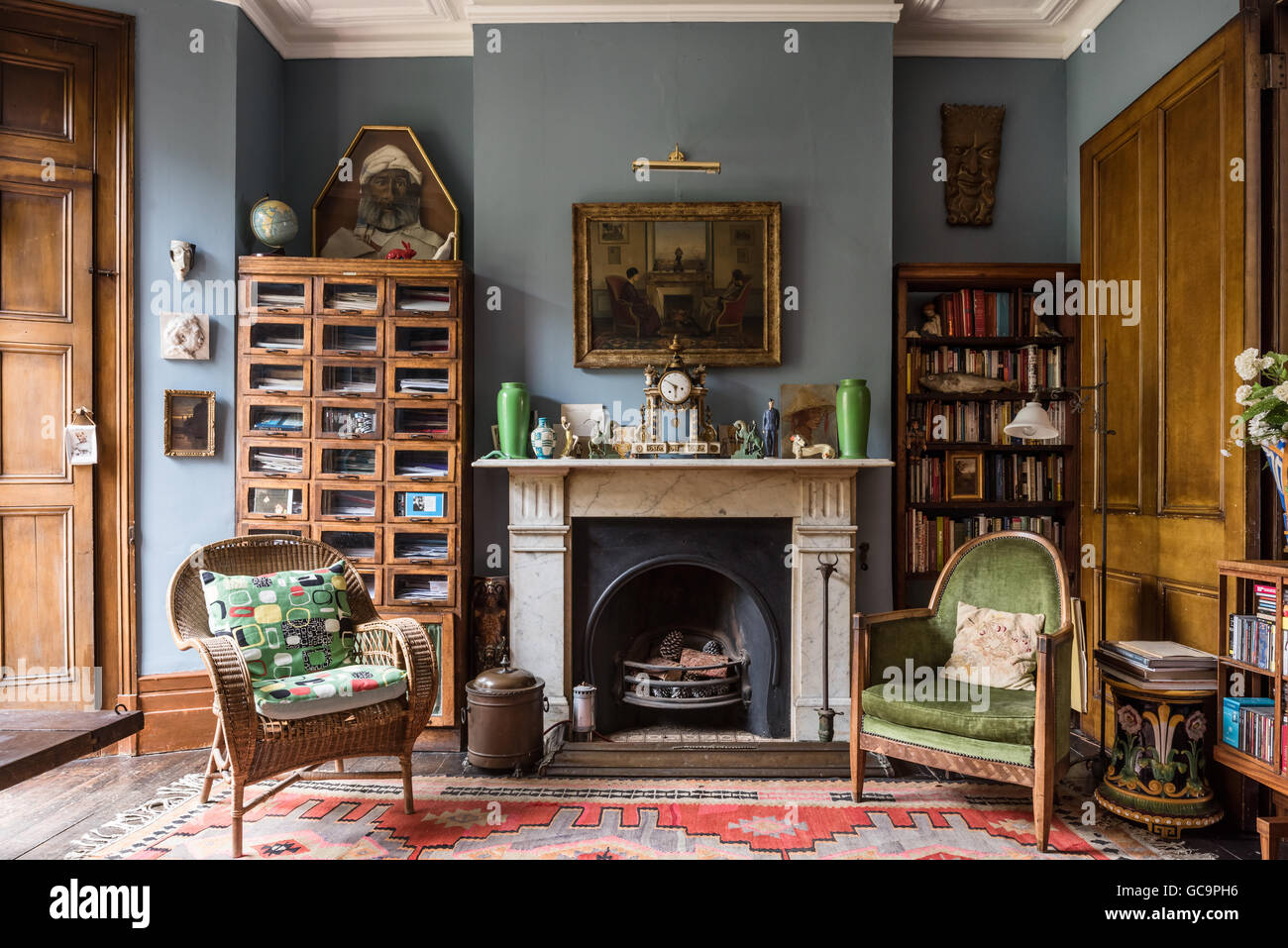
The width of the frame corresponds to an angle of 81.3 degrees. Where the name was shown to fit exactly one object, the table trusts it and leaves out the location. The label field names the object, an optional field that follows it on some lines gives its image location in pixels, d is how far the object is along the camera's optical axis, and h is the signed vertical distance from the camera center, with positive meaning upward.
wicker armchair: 2.51 -0.81
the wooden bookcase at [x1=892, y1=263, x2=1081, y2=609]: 3.96 +0.36
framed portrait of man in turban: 4.18 +1.47
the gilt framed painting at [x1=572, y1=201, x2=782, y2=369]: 3.90 +0.94
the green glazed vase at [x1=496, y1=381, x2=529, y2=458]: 3.72 +0.24
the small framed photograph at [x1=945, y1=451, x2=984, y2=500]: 4.09 -0.06
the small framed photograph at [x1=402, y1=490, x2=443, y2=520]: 3.79 -0.18
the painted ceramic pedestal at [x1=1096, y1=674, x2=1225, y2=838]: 2.75 -1.12
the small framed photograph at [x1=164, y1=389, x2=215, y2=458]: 3.69 +0.21
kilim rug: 2.62 -1.36
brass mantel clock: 3.74 +0.26
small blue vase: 3.72 +0.12
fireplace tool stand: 3.60 -1.20
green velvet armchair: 2.68 -0.90
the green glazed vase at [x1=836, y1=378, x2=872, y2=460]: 3.67 +0.24
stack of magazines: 2.78 -0.77
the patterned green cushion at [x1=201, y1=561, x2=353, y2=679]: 2.81 -0.59
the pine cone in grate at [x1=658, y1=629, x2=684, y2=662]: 4.08 -0.99
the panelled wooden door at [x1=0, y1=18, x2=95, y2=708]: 3.50 +0.51
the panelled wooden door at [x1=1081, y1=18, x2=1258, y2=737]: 2.90 +0.52
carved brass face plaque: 4.24 +1.73
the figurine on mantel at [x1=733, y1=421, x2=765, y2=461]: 3.82 +0.11
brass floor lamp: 3.45 +0.17
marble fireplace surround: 3.73 -0.30
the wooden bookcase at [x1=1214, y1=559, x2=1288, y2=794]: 2.44 -0.70
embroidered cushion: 3.04 -0.77
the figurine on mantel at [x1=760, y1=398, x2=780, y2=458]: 3.73 +0.18
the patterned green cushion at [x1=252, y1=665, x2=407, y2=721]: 2.56 -0.80
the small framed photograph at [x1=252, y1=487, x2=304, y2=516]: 3.76 -0.18
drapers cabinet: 3.76 +0.24
